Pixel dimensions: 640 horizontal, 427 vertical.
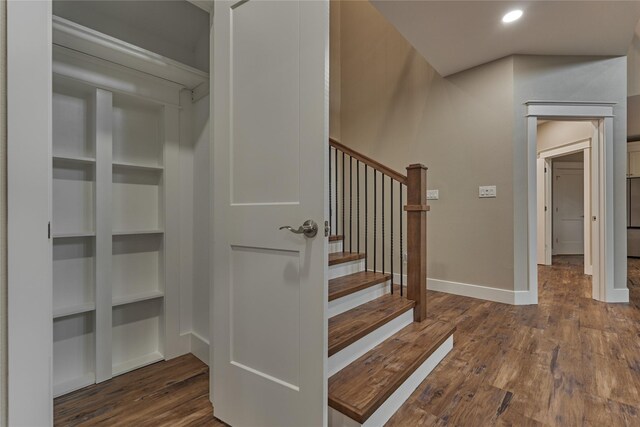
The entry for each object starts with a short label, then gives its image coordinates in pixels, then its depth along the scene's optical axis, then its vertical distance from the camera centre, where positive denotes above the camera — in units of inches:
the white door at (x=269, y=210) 46.5 +0.5
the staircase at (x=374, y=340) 53.5 -32.6
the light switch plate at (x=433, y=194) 138.3 +8.6
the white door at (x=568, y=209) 248.2 +2.5
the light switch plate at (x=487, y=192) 123.4 +8.7
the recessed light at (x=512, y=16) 92.9 +63.2
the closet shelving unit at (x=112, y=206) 68.4 +2.1
